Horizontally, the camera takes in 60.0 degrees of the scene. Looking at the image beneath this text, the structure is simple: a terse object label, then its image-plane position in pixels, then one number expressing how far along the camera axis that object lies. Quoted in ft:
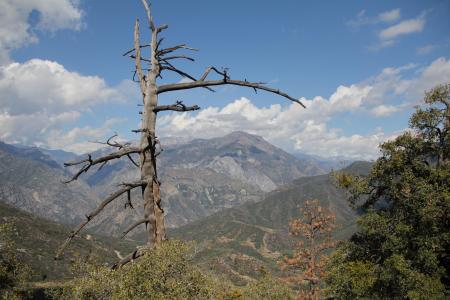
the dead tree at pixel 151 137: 23.35
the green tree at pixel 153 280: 31.04
